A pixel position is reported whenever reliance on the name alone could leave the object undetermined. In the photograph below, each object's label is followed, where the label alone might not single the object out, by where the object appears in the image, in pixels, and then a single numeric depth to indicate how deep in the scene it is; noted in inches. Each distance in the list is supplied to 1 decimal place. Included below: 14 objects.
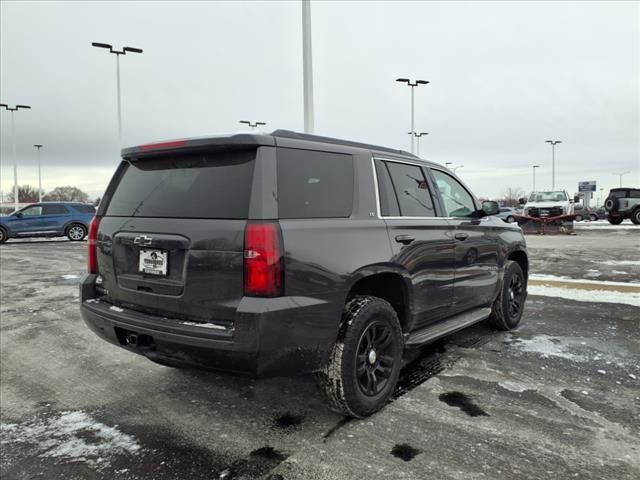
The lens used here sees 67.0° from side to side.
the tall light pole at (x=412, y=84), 1304.1
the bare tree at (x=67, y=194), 3302.2
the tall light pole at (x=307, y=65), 489.7
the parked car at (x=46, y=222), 741.9
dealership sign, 3277.6
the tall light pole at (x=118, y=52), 988.4
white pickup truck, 888.0
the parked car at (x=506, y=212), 1124.7
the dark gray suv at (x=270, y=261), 106.2
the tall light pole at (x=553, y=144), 2389.3
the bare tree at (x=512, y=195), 4744.6
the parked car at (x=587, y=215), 1526.8
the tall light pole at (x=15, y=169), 1390.3
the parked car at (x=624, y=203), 974.4
